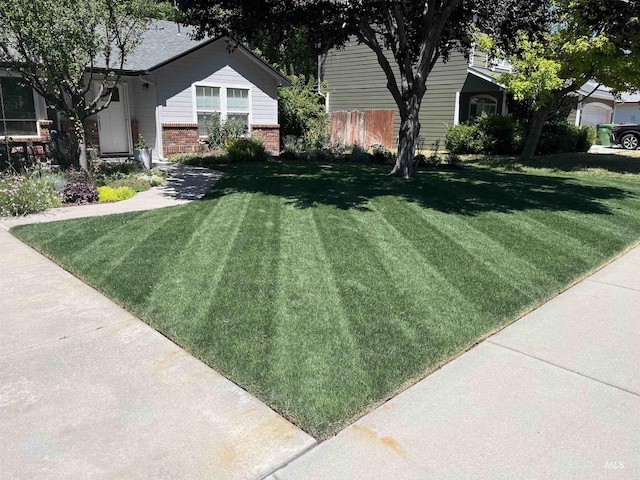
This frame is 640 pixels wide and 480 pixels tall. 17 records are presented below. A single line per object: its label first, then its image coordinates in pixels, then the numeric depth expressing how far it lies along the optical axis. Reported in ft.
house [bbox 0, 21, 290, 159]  53.01
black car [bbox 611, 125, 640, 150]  82.38
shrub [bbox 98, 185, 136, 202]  30.78
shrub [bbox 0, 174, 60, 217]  26.30
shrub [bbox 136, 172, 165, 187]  36.40
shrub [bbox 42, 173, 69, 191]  30.48
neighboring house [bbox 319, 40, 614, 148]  70.28
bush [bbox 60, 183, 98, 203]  29.73
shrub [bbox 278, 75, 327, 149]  68.08
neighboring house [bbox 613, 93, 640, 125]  115.34
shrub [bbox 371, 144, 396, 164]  55.93
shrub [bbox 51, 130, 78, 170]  36.52
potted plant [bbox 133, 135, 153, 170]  42.75
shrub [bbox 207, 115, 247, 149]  56.13
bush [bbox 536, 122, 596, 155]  66.54
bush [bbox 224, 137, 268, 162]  51.83
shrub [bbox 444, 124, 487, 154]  65.21
